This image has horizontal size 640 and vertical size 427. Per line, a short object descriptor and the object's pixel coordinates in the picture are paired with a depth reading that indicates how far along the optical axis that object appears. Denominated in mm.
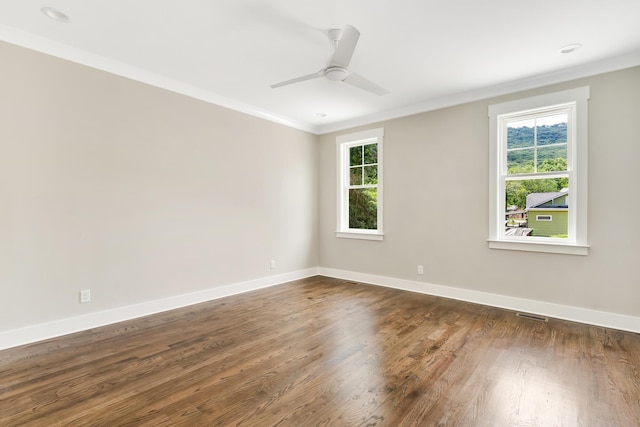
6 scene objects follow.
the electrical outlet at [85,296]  3042
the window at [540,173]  3312
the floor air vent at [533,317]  3363
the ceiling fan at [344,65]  2258
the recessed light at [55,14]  2375
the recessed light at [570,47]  2842
